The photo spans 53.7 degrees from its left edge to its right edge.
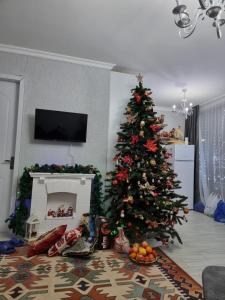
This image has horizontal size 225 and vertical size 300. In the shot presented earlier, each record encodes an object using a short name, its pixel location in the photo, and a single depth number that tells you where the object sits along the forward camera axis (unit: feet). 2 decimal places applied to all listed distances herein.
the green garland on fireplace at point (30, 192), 10.13
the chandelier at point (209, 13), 4.68
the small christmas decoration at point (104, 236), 9.59
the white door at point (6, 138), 10.89
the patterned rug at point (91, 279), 6.27
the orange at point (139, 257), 8.16
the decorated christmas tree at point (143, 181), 9.48
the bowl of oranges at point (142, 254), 8.15
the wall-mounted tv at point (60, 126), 10.75
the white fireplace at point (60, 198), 10.27
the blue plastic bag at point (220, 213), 14.89
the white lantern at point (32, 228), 9.84
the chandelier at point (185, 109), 15.24
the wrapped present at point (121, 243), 9.20
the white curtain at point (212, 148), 17.02
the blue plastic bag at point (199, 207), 17.75
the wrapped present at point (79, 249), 8.54
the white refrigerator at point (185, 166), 18.84
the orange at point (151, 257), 8.25
